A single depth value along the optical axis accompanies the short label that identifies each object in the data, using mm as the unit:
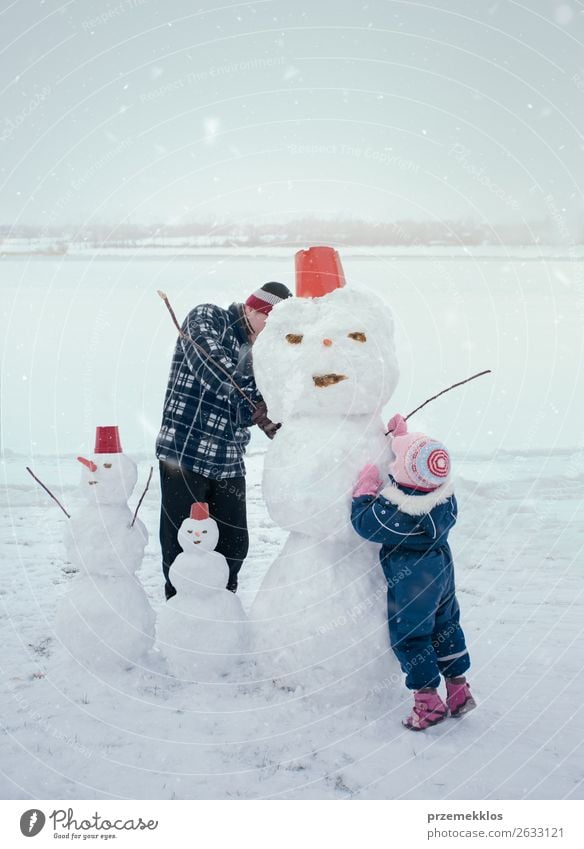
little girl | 2828
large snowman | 3016
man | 3670
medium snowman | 3344
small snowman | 3277
